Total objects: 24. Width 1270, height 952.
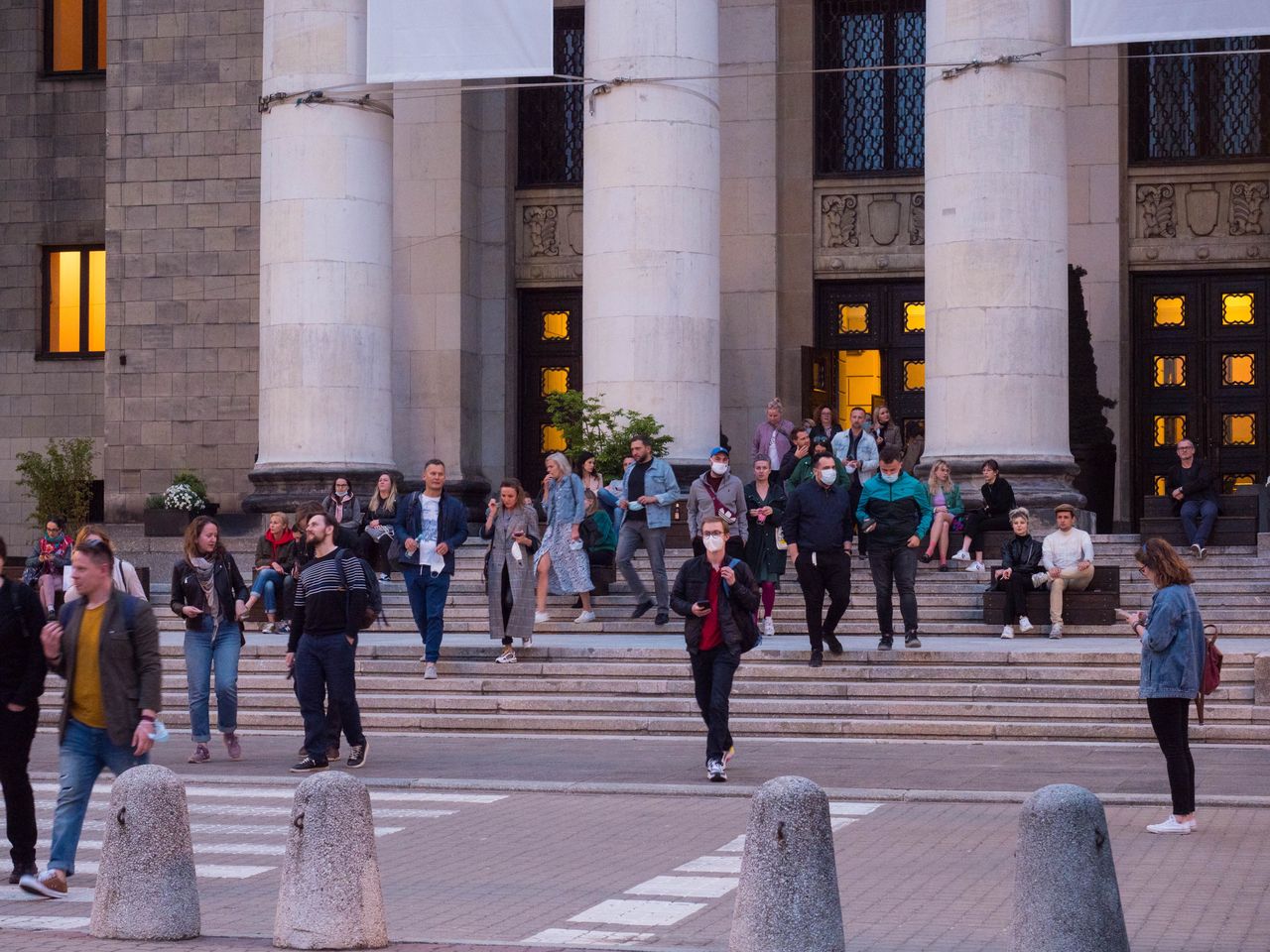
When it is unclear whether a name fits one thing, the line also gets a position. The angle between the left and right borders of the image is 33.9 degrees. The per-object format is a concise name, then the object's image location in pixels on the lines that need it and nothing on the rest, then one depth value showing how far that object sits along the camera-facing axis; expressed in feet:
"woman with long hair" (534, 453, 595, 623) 73.10
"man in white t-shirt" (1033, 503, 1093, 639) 71.31
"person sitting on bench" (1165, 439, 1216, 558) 79.36
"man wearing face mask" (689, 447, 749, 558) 71.05
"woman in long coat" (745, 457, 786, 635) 71.82
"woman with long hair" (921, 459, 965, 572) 79.87
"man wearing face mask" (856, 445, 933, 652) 65.67
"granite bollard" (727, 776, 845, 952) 28.40
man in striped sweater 51.85
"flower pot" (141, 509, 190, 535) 96.43
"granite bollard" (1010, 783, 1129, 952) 27.66
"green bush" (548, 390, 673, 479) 84.74
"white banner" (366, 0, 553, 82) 85.56
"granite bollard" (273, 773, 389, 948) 30.37
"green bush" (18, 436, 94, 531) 114.83
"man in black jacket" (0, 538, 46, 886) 35.76
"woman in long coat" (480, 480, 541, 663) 66.18
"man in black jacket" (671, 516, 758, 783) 49.29
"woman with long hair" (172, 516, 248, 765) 55.31
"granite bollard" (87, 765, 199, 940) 31.09
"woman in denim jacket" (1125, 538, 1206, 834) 41.34
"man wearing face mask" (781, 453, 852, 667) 63.82
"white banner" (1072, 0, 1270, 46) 78.74
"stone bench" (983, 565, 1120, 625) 71.87
